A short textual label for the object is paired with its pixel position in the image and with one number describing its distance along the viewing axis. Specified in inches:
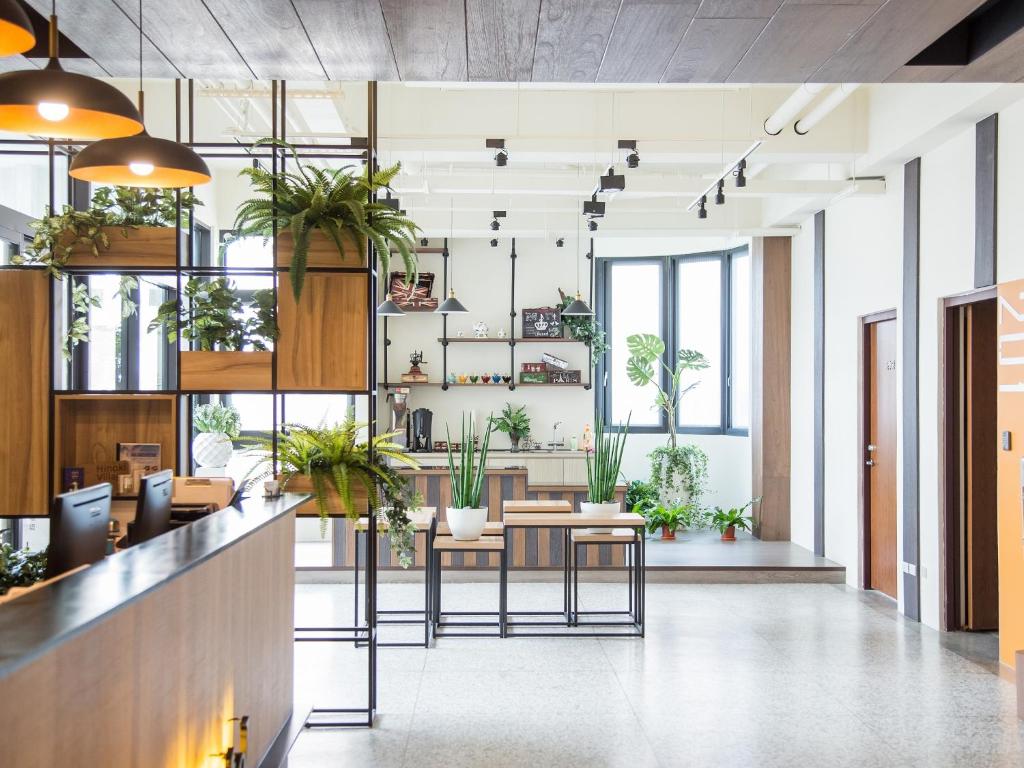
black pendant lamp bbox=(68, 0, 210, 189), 122.0
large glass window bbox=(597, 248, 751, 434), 412.2
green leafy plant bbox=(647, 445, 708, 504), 393.4
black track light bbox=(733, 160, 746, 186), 251.9
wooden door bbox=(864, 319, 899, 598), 279.0
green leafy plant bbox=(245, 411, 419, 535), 167.0
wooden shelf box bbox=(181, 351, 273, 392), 164.9
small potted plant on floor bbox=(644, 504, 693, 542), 372.5
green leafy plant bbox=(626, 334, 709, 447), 408.2
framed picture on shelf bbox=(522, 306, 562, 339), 391.2
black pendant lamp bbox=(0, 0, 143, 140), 99.5
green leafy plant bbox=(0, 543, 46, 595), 146.3
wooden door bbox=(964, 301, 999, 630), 238.4
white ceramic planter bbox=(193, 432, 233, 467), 193.8
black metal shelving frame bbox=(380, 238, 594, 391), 388.2
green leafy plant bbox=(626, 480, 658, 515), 390.0
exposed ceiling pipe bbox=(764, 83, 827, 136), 208.0
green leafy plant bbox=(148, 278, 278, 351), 165.9
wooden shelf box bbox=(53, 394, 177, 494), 174.4
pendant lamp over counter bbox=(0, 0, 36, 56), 84.7
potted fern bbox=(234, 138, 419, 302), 161.9
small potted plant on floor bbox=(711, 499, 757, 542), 369.4
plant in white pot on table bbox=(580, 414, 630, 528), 256.8
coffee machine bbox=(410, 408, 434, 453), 380.2
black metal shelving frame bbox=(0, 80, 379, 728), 166.6
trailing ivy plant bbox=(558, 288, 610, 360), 386.6
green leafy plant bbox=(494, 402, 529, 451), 383.2
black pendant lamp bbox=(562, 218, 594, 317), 338.0
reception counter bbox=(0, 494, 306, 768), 61.9
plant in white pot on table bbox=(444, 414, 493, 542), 235.8
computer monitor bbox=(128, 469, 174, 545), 134.7
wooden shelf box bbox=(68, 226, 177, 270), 166.7
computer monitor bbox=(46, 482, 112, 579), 104.5
